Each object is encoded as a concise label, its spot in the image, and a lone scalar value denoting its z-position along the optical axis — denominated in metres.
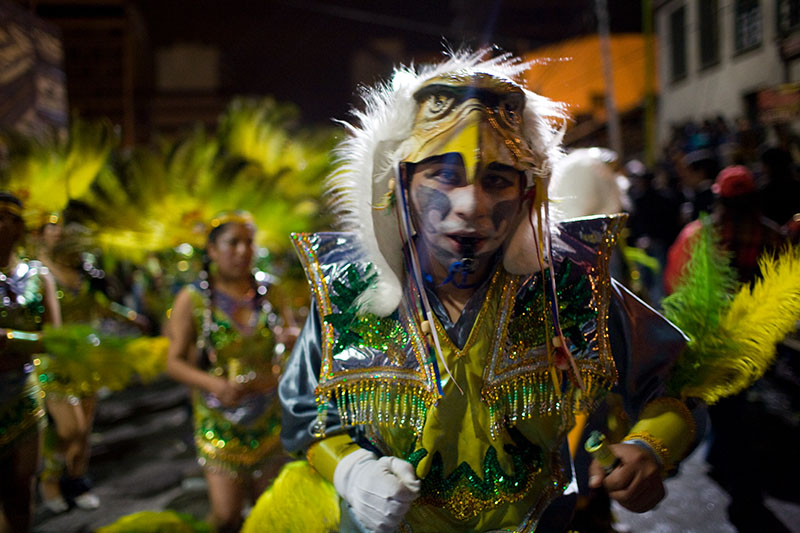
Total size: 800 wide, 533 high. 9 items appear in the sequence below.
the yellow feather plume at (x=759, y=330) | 1.66
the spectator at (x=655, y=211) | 5.78
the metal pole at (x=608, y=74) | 8.19
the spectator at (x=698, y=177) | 4.26
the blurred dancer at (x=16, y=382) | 2.92
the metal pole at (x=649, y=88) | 4.68
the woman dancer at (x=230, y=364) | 3.34
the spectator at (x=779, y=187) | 3.37
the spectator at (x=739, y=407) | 3.19
